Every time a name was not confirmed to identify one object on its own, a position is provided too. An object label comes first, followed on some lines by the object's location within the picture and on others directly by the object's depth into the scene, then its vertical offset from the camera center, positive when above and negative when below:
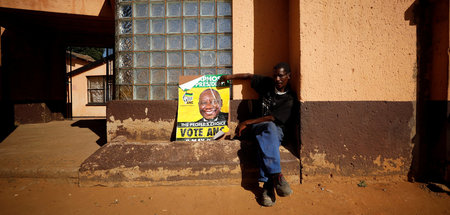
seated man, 1.84 -0.22
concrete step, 2.03 -0.76
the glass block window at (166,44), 2.84 +0.99
